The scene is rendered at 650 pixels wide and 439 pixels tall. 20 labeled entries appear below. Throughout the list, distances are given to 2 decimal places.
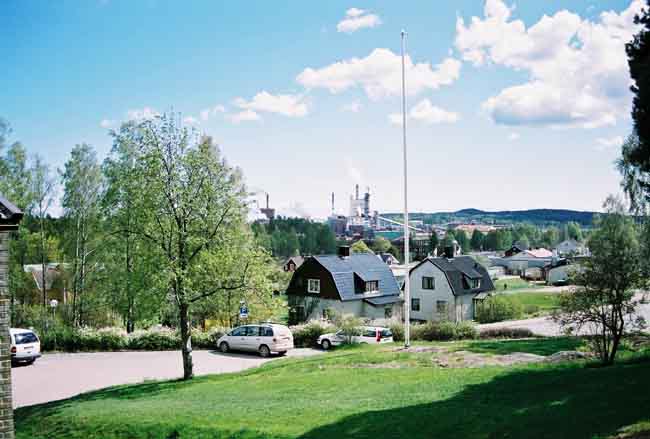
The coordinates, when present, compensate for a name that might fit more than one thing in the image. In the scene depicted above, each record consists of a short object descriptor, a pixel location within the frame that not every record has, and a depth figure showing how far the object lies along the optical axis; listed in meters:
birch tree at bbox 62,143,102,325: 34.56
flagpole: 21.73
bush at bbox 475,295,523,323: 47.50
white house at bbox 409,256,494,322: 51.34
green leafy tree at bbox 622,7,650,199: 9.90
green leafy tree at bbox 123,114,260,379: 18.00
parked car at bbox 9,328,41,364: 24.16
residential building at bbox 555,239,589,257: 135.70
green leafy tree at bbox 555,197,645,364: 13.53
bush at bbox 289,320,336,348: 29.25
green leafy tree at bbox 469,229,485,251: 189.12
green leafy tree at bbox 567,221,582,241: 172.30
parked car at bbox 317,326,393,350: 26.98
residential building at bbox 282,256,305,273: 94.03
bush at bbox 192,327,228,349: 28.89
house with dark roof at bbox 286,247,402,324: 45.34
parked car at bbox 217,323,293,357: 25.27
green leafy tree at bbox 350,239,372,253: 94.75
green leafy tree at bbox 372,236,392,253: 132.49
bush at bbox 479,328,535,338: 28.47
